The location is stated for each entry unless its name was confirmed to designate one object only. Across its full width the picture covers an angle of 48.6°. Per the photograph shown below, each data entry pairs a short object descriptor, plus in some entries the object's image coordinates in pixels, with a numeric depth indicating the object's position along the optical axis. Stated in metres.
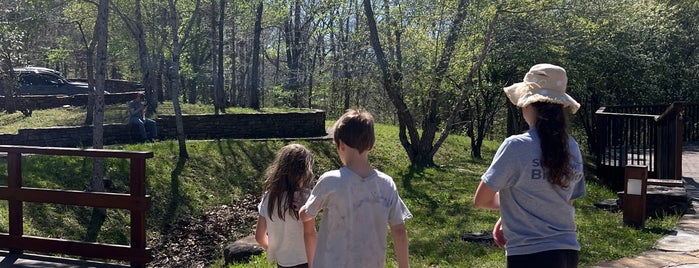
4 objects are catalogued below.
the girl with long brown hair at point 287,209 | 4.45
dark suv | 30.52
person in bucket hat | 3.46
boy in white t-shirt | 3.79
